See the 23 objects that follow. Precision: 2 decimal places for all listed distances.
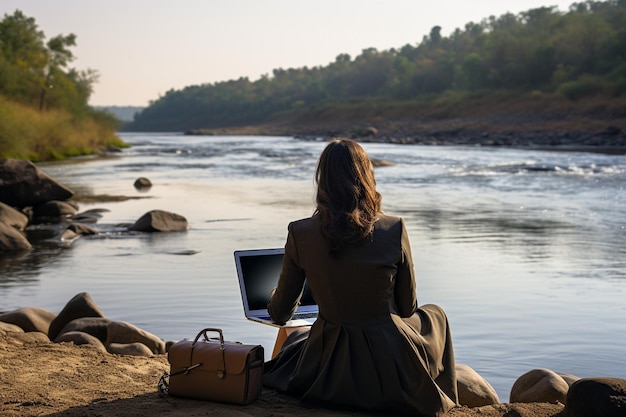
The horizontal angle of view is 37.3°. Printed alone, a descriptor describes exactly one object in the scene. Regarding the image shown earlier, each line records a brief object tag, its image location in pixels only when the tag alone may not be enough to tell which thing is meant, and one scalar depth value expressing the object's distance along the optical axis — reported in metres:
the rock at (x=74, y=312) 7.54
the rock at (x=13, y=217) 15.57
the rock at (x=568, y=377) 5.72
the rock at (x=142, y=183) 24.86
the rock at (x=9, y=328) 6.67
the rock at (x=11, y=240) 12.75
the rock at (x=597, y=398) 4.25
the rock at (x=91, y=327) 7.07
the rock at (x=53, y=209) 17.77
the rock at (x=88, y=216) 16.38
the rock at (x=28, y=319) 7.40
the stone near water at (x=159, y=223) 14.77
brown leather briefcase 4.23
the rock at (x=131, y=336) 6.79
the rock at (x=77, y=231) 14.38
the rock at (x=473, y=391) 5.37
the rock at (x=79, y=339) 6.62
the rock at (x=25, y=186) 17.70
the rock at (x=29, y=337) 6.38
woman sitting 4.00
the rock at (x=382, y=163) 35.60
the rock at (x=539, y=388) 5.35
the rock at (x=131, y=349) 6.42
